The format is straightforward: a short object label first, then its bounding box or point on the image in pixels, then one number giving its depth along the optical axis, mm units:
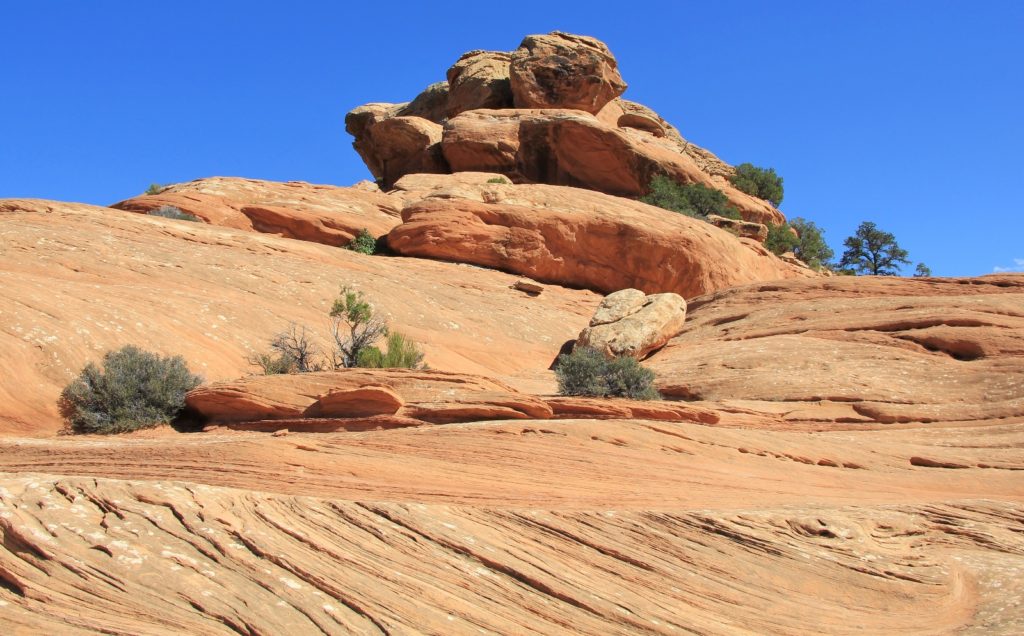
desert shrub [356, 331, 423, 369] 13875
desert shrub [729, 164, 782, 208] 41031
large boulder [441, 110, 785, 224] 32250
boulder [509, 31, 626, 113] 35375
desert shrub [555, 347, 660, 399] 13242
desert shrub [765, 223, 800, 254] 35625
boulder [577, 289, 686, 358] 17641
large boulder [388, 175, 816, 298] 24562
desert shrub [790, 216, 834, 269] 40094
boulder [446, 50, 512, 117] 37562
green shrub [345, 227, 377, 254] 24038
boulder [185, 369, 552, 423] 9438
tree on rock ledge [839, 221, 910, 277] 43656
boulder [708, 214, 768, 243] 31375
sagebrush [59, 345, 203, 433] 10539
